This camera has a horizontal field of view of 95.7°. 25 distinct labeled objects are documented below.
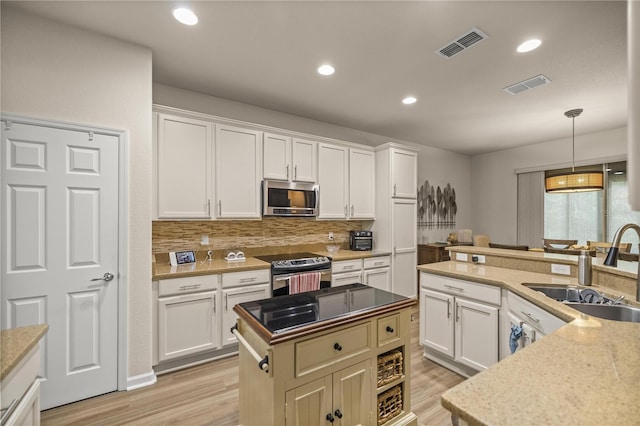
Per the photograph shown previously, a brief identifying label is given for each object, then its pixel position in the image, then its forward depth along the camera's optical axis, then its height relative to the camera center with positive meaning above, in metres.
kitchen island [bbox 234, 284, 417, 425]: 1.37 -0.78
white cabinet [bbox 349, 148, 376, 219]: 4.21 +0.44
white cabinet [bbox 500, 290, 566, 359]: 1.66 -0.70
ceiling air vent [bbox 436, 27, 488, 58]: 2.24 +1.39
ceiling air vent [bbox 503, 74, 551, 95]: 2.96 +1.38
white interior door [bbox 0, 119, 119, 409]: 1.98 -0.27
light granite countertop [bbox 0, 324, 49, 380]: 0.96 -0.50
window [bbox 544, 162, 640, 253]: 4.64 +0.01
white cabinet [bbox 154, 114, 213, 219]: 2.80 +0.45
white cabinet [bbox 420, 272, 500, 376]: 2.33 -0.96
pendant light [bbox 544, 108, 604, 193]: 3.68 +0.42
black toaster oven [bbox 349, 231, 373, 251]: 4.28 -0.40
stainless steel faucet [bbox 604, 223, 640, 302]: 1.73 -0.22
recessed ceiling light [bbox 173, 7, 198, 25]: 2.02 +1.41
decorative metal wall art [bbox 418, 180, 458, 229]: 5.68 +0.13
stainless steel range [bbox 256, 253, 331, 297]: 3.09 -0.61
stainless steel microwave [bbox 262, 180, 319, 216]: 3.42 +0.18
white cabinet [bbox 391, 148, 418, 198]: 4.29 +0.60
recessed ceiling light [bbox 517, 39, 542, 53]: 2.33 +1.39
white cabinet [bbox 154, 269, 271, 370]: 2.57 -0.93
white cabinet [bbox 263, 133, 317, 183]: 3.46 +0.69
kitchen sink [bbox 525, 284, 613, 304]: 1.86 -0.56
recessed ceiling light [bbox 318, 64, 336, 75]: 2.78 +1.40
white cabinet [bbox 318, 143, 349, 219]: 3.92 +0.46
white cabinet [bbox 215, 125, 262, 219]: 3.14 +0.46
